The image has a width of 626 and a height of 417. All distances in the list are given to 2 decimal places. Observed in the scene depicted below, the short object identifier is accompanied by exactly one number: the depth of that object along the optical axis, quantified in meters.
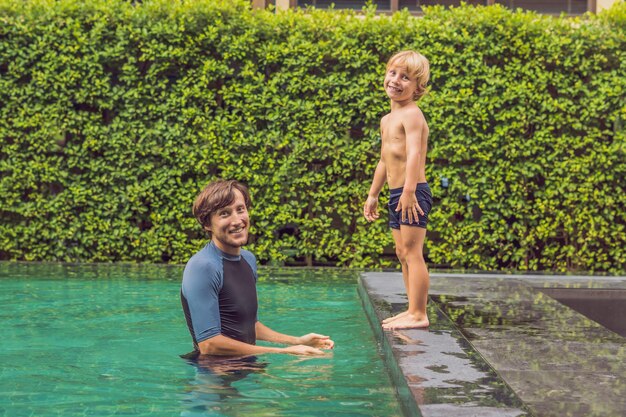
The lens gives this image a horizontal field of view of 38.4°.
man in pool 4.23
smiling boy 5.27
